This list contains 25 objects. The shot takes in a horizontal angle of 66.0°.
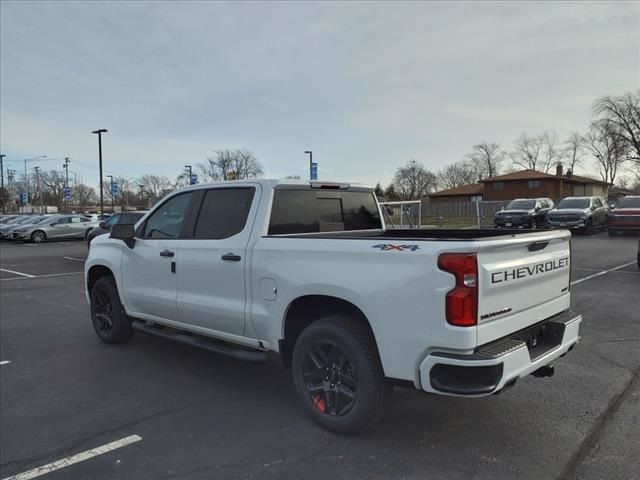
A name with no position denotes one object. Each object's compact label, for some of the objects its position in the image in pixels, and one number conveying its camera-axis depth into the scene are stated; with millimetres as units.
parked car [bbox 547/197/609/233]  22380
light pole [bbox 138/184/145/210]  99675
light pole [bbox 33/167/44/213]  89269
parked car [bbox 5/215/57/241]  25973
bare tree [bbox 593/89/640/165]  56750
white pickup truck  2914
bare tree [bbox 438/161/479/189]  94688
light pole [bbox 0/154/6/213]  59800
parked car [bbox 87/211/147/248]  18141
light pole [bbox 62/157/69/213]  76450
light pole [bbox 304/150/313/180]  37897
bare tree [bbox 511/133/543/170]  89750
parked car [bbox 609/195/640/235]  20519
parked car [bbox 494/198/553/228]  24312
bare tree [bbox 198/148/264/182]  70125
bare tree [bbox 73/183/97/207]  104244
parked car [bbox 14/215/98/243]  25906
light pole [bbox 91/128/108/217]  37719
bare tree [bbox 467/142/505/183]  92125
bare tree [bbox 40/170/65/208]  100188
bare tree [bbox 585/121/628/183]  58781
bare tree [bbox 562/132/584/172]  85625
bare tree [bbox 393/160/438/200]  92000
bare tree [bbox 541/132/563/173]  89750
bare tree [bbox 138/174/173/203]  104938
